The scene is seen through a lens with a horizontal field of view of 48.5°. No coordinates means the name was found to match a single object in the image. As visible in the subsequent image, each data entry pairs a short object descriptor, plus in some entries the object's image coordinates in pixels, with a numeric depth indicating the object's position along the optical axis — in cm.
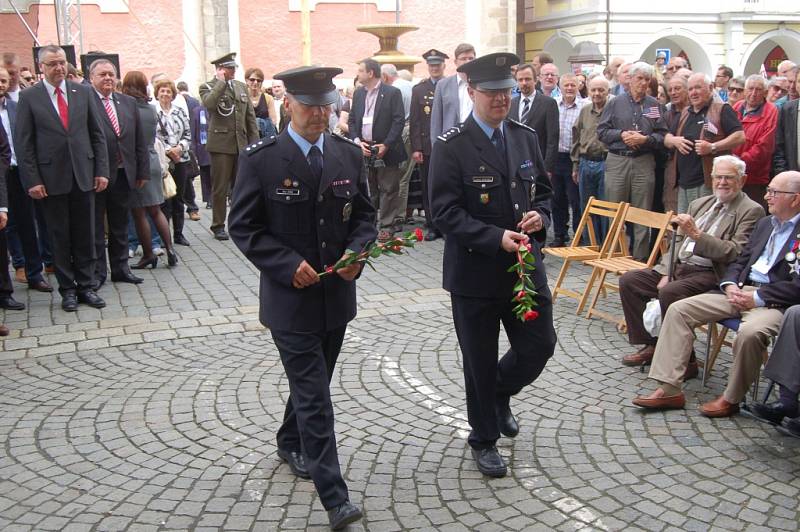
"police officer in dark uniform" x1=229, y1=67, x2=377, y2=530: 434
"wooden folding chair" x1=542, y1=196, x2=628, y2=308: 816
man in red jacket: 903
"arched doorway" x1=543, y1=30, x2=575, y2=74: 3216
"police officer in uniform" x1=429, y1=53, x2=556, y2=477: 471
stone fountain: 1664
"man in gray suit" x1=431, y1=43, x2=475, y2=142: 1059
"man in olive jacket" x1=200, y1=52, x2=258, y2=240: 1158
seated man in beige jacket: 621
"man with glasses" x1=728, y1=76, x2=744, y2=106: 1306
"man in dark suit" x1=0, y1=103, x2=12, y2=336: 793
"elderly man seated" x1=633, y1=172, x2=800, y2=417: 549
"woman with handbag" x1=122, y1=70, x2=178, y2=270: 994
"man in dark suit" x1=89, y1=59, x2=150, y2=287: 923
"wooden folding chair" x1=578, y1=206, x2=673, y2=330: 739
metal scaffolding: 1625
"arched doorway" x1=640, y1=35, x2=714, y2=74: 3158
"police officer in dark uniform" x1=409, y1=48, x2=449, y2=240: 1170
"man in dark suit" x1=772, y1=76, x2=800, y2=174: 883
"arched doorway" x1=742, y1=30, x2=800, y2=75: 3185
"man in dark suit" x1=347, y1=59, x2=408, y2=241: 1188
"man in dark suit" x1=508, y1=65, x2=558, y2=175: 1075
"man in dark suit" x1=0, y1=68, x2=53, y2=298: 897
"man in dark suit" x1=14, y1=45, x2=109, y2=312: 829
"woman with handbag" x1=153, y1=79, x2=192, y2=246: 1124
